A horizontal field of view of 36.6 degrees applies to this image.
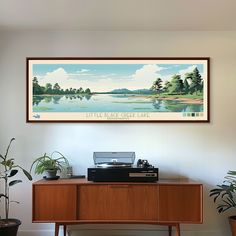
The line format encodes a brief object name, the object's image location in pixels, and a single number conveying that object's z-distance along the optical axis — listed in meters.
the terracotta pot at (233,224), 3.33
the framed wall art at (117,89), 3.67
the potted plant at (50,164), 3.44
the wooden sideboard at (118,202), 3.16
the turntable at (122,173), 3.23
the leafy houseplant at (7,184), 3.19
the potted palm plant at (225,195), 3.49
